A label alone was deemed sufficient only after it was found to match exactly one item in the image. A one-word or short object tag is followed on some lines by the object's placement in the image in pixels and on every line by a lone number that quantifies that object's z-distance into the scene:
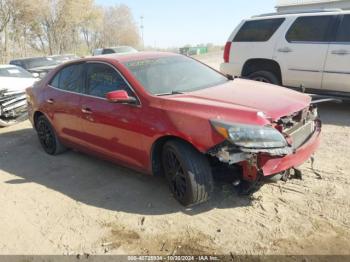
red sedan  3.54
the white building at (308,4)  22.72
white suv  7.15
